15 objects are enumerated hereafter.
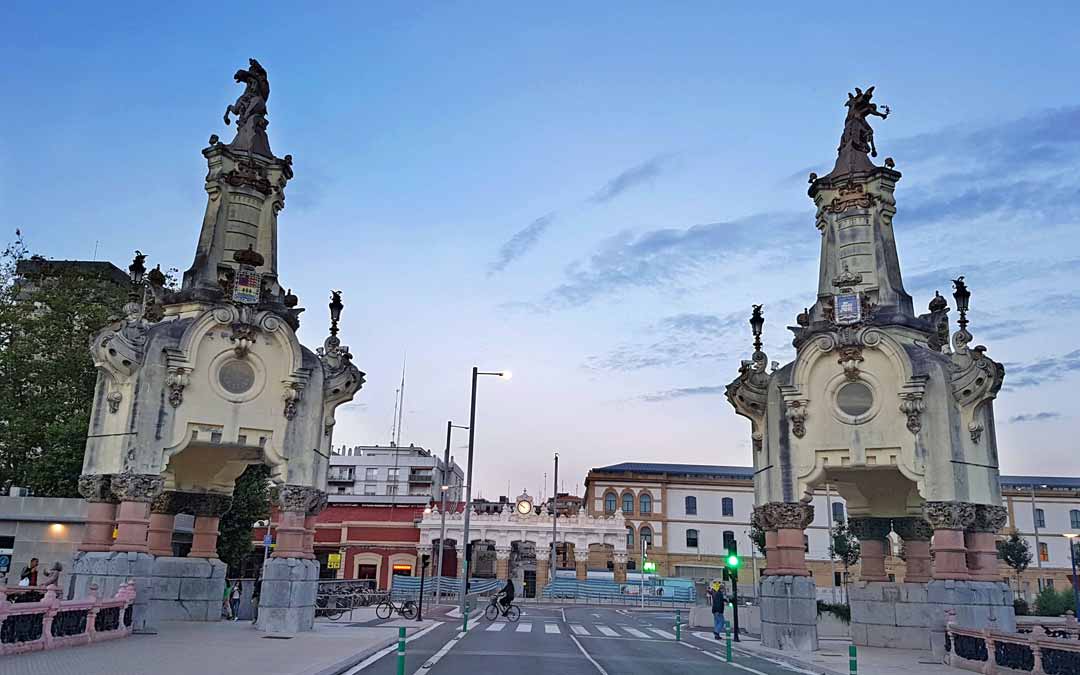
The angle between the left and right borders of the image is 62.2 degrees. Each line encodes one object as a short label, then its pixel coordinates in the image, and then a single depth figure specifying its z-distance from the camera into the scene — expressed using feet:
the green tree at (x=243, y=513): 146.30
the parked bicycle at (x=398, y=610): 123.54
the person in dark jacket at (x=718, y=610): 108.88
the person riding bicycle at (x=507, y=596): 134.31
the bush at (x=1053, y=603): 164.76
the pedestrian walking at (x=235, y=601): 104.65
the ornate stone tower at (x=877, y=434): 80.59
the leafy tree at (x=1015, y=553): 230.27
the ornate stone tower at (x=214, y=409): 82.53
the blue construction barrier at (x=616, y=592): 226.99
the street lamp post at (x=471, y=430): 131.64
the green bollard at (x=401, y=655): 43.50
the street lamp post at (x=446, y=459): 144.02
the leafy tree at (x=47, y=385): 131.03
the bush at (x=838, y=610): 112.57
